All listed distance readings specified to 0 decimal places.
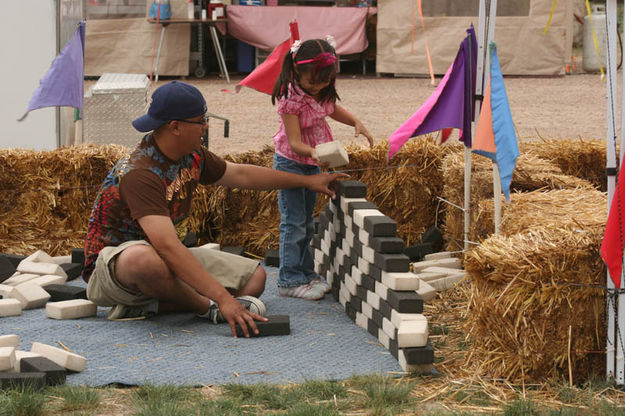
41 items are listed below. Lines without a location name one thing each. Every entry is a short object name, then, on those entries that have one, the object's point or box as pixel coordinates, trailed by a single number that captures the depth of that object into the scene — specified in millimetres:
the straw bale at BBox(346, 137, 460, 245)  12253
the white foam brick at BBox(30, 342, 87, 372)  7464
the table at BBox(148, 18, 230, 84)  28665
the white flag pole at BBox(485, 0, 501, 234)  9156
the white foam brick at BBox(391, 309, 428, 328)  7890
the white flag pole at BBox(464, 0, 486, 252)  9932
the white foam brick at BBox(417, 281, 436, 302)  9909
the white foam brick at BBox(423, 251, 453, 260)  11476
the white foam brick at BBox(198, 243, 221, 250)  11613
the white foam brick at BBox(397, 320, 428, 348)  7573
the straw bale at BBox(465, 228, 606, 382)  7347
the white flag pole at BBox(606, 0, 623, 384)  7125
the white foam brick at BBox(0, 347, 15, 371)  7303
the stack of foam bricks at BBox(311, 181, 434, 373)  7682
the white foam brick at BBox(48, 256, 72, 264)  11514
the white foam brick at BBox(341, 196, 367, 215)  9555
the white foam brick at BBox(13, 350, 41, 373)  7445
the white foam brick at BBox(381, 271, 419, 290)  8078
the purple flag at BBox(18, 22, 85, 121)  12283
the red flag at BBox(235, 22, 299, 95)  11032
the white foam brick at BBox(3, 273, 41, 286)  10392
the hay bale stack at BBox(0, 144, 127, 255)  12027
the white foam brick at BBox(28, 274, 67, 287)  10218
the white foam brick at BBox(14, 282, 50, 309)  9623
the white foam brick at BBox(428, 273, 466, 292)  10301
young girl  9585
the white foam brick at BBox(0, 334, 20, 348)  7905
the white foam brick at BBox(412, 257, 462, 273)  10957
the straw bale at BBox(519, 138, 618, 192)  12328
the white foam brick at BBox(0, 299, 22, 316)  9329
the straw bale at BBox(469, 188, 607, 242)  7980
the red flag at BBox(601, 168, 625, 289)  7117
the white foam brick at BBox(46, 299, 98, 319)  9193
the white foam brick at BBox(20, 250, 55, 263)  11070
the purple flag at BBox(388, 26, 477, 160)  10045
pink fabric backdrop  29750
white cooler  15011
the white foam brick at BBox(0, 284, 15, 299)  9728
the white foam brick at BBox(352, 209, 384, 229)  8960
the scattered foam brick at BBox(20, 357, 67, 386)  7204
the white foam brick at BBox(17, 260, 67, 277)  10730
